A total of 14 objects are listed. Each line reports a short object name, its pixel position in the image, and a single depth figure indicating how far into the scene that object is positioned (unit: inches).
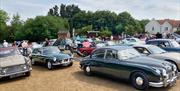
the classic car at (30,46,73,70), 285.2
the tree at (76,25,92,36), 1463.0
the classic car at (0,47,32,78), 227.6
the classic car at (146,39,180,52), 278.4
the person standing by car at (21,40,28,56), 438.3
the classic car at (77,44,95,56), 419.3
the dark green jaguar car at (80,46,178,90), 174.5
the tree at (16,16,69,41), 1416.1
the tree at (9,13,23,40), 1596.0
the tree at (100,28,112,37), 1323.8
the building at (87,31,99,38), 1221.6
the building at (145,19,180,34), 1568.3
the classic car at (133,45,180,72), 222.7
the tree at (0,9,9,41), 1545.0
